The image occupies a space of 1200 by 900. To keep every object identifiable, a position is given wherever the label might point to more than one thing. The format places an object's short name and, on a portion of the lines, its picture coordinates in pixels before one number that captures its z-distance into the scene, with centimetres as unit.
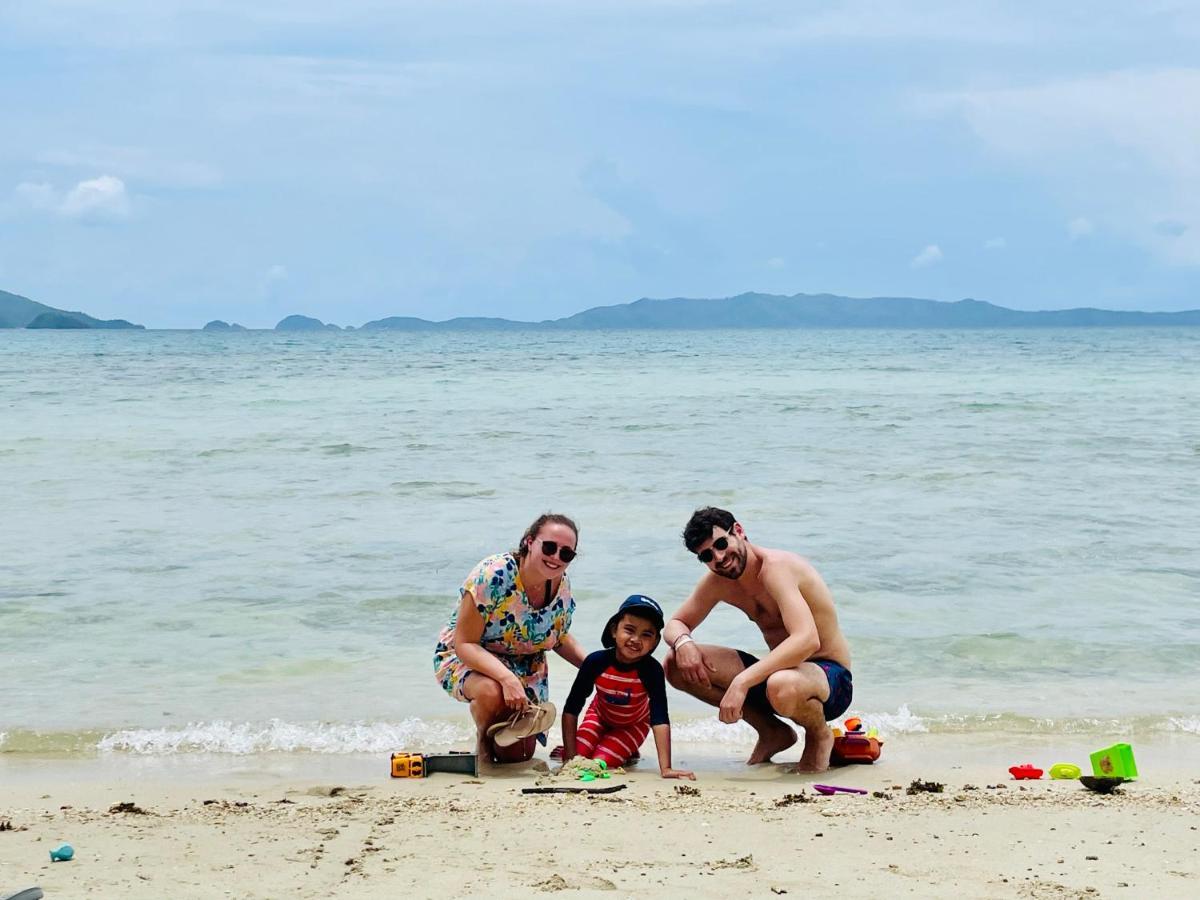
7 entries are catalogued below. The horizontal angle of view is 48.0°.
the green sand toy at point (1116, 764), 525
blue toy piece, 422
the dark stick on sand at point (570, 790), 513
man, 547
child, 550
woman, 541
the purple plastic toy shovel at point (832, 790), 520
